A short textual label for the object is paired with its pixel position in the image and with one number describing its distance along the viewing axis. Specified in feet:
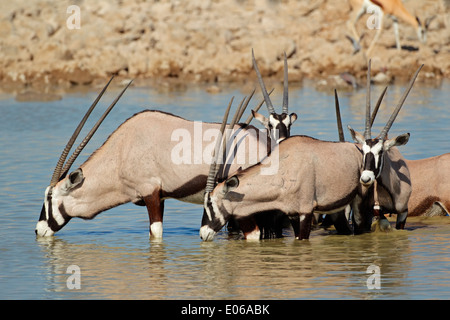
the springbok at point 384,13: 91.76
